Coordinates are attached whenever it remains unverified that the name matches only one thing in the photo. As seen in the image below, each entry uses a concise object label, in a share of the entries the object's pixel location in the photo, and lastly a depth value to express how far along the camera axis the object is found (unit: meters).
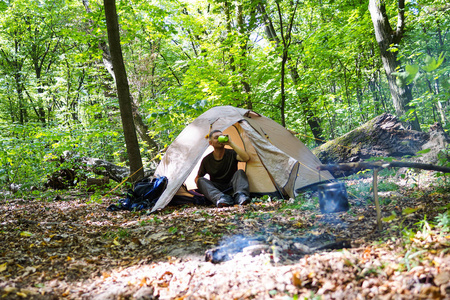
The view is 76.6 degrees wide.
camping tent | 4.43
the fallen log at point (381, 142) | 4.58
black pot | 2.98
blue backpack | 4.58
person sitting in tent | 4.39
